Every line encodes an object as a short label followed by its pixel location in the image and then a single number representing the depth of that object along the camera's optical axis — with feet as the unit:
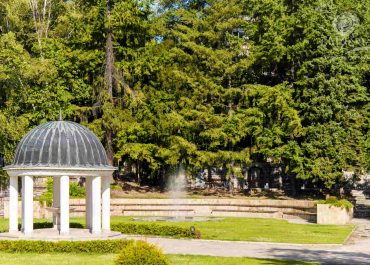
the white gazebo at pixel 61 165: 93.91
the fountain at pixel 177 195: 143.23
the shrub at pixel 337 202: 138.59
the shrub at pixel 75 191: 160.66
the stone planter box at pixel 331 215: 137.49
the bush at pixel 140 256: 59.77
